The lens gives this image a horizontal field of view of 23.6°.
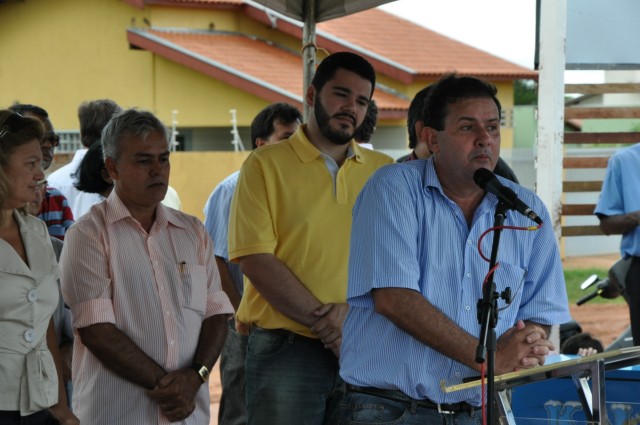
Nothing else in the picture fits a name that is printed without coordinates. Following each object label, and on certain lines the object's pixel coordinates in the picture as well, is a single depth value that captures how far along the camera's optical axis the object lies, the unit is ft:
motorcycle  36.14
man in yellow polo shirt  22.35
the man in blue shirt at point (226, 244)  30.43
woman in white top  18.55
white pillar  29.96
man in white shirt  31.14
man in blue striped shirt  17.08
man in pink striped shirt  20.39
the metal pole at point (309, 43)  30.49
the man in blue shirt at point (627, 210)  34.94
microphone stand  14.66
